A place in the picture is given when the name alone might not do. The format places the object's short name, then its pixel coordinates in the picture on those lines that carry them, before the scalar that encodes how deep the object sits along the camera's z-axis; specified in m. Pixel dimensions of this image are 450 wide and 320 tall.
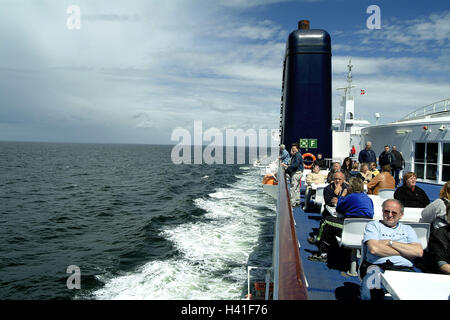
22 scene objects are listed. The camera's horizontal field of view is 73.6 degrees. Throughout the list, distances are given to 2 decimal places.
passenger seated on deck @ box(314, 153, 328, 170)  11.24
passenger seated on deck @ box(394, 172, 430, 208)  5.21
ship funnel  11.70
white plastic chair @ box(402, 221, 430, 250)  3.47
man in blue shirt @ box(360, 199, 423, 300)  2.99
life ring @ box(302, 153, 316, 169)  11.63
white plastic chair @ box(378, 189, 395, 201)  6.14
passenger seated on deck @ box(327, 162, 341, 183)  6.55
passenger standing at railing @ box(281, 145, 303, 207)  7.82
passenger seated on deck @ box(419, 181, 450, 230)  3.55
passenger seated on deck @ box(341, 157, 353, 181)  7.62
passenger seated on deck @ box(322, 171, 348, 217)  5.20
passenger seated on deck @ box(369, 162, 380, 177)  8.59
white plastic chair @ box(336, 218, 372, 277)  3.72
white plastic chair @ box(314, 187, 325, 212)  6.52
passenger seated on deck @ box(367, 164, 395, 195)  6.63
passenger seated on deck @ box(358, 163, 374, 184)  7.62
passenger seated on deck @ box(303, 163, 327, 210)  7.69
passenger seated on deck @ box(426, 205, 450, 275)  2.91
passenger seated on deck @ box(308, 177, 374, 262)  4.17
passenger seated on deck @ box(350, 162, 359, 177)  10.08
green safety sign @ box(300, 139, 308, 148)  11.69
